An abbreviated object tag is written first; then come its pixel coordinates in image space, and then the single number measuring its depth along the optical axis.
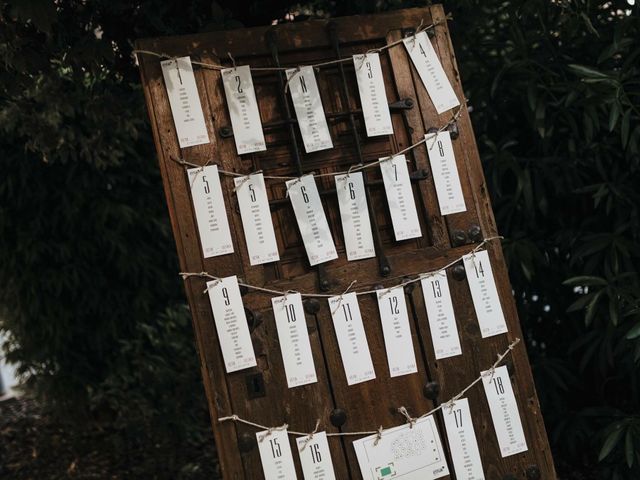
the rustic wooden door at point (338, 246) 2.42
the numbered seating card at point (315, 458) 2.43
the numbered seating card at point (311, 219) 2.49
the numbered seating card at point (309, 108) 2.54
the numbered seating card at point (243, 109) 2.47
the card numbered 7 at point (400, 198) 2.57
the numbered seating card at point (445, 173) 2.62
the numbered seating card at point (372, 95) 2.58
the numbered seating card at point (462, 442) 2.55
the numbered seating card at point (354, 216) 2.54
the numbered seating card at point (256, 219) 2.45
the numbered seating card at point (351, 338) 2.49
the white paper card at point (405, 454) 2.48
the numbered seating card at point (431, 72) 2.64
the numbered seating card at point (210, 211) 2.41
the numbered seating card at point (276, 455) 2.40
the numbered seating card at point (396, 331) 2.53
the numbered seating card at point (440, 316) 2.57
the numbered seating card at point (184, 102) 2.43
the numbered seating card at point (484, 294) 2.61
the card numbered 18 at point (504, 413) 2.59
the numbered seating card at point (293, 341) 2.45
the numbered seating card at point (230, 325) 2.39
